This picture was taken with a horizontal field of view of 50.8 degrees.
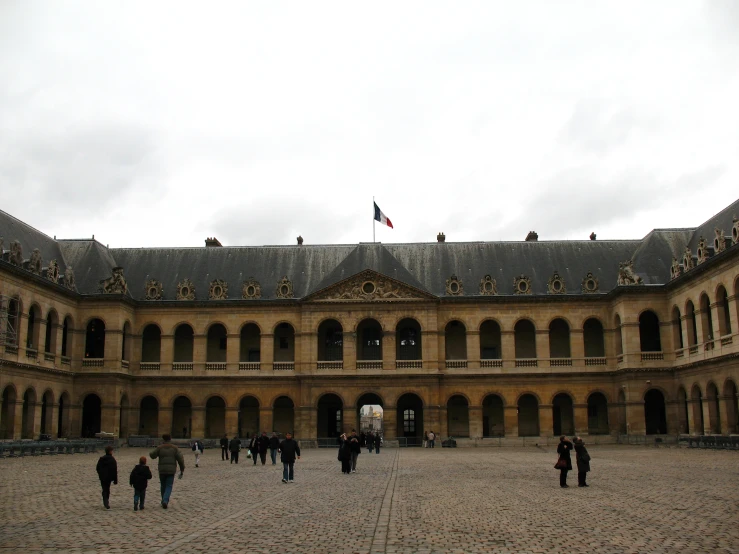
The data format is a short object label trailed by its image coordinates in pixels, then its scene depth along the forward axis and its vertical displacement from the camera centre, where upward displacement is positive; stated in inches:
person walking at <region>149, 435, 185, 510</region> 676.7 -39.7
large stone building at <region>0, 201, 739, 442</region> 1993.1 +209.5
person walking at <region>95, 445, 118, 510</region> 666.8 -43.7
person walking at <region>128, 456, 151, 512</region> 655.8 -50.5
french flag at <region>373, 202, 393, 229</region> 2180.1 +553.1
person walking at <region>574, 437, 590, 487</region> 831.1 -48.6
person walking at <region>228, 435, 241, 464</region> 1311.5 -49.9
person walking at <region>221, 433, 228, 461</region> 1400.1 -51.8
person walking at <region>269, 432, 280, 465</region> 1231.5 -40.4
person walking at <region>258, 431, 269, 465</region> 1267.2 -44.1
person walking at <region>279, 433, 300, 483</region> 926.4 -40.4
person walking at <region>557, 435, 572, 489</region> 831.2 -44.7
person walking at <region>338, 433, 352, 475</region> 1056.2 -49.5
